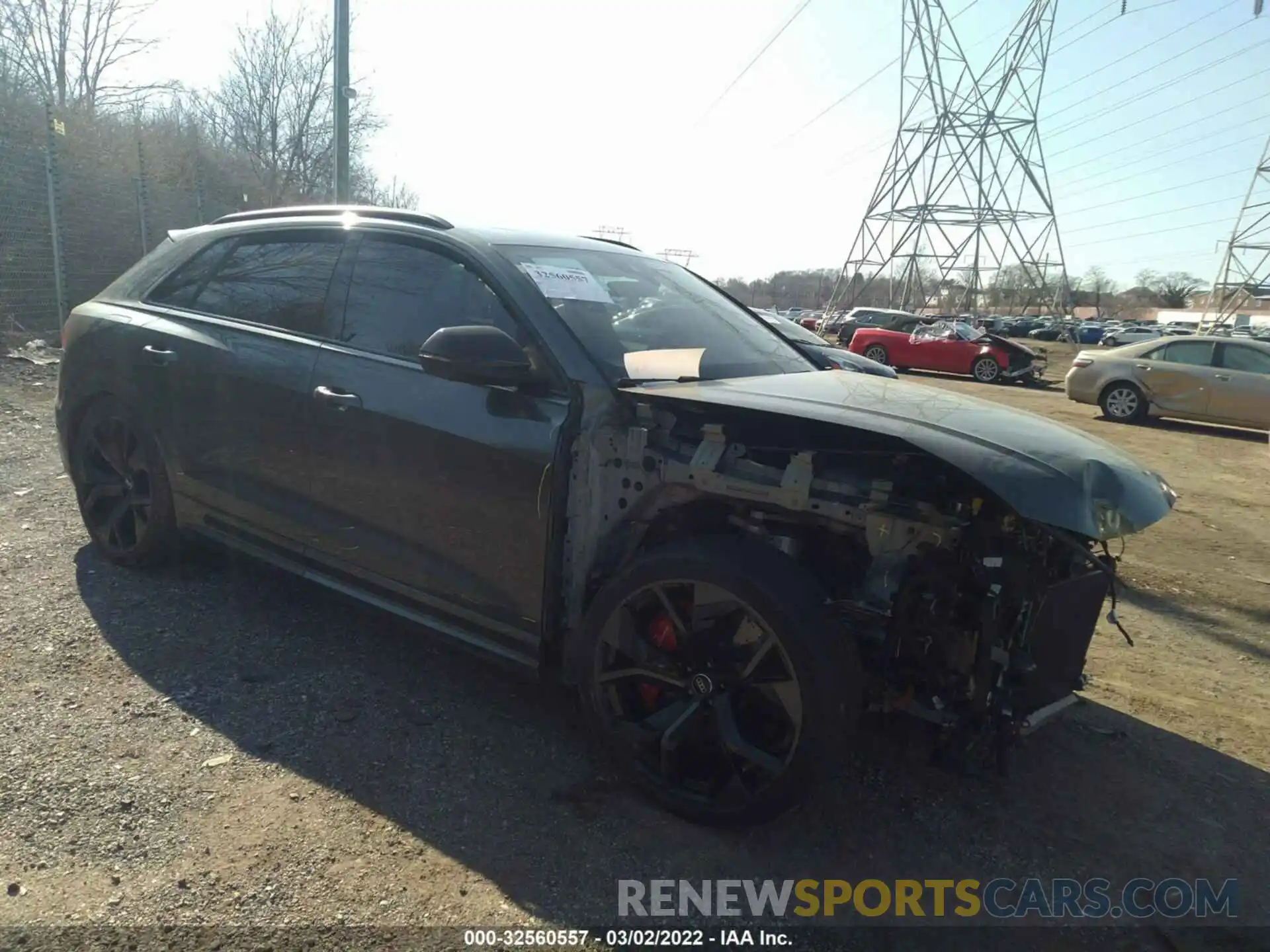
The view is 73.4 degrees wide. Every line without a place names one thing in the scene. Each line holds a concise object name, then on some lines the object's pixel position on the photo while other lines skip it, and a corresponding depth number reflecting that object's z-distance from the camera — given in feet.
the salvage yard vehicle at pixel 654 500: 7.62
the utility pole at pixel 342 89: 38.47
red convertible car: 68.28
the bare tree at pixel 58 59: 69.68
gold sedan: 40.93
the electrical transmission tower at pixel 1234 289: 144.25
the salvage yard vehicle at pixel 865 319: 76.69
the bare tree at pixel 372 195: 110.01
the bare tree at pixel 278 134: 89.04
